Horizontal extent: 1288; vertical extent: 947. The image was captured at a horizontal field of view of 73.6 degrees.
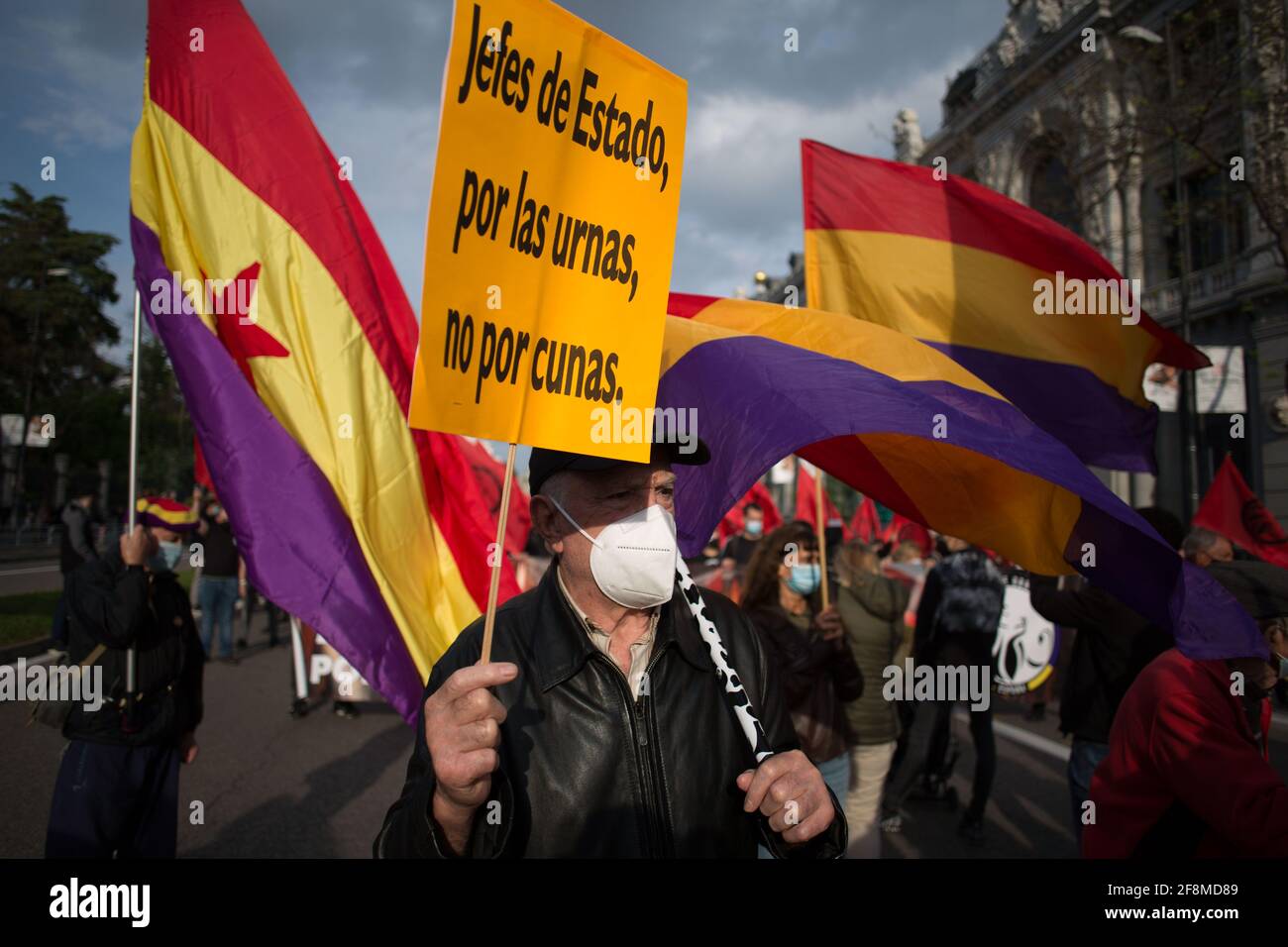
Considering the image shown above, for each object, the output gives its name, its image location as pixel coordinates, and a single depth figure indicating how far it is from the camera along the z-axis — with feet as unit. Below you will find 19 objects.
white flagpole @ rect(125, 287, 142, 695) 11.15
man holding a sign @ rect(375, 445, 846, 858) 5.21
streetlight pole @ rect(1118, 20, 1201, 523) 45.27
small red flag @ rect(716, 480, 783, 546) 45.53
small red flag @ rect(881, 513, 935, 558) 45.78
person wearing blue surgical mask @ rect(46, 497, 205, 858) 11.32
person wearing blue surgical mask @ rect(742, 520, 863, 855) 12.91
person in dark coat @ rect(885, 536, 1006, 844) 19.80
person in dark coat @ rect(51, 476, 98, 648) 23.00
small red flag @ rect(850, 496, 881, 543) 58.44
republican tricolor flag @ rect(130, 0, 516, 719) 10.42
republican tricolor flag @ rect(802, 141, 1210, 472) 14.17
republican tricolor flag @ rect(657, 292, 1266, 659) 7.81
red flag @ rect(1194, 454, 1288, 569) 23.08
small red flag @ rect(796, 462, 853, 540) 39.63
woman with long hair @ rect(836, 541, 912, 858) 14.96
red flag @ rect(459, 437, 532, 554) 20.95
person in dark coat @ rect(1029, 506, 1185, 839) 13.04
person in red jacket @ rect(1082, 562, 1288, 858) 7.34
